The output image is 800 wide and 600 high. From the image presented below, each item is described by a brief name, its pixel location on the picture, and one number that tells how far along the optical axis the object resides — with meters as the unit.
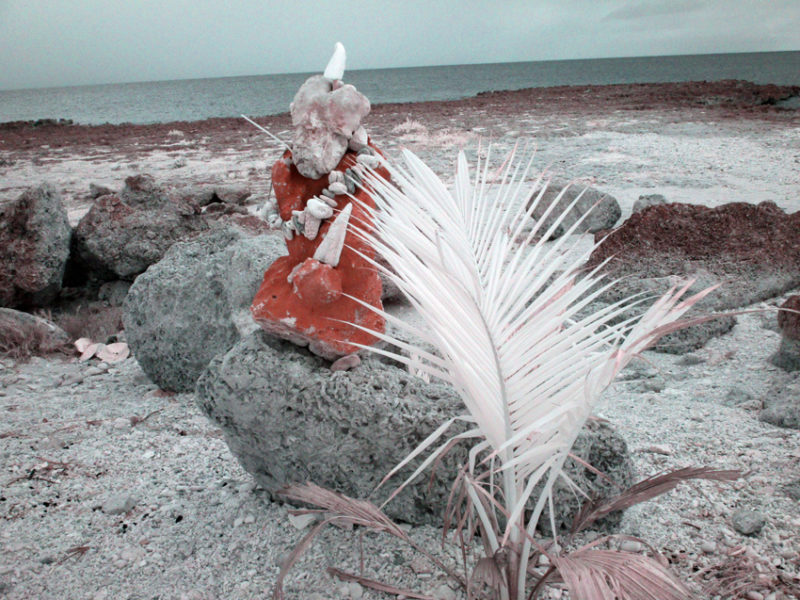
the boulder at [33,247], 5.60
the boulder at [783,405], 2.86
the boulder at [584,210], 7.07
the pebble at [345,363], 2.32
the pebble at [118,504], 2.59
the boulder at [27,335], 4.60
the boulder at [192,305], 3.71
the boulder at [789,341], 3.40
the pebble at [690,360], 3.84
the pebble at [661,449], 2.76
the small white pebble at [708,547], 2.15
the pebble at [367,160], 2.29
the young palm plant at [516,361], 1.40
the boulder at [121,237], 6.02
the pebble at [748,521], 2.20
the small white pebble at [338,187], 2.30
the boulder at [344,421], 2.22
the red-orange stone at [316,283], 2.23
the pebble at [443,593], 2.02
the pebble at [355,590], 2.06
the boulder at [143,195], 6.43
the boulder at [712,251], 4.43
